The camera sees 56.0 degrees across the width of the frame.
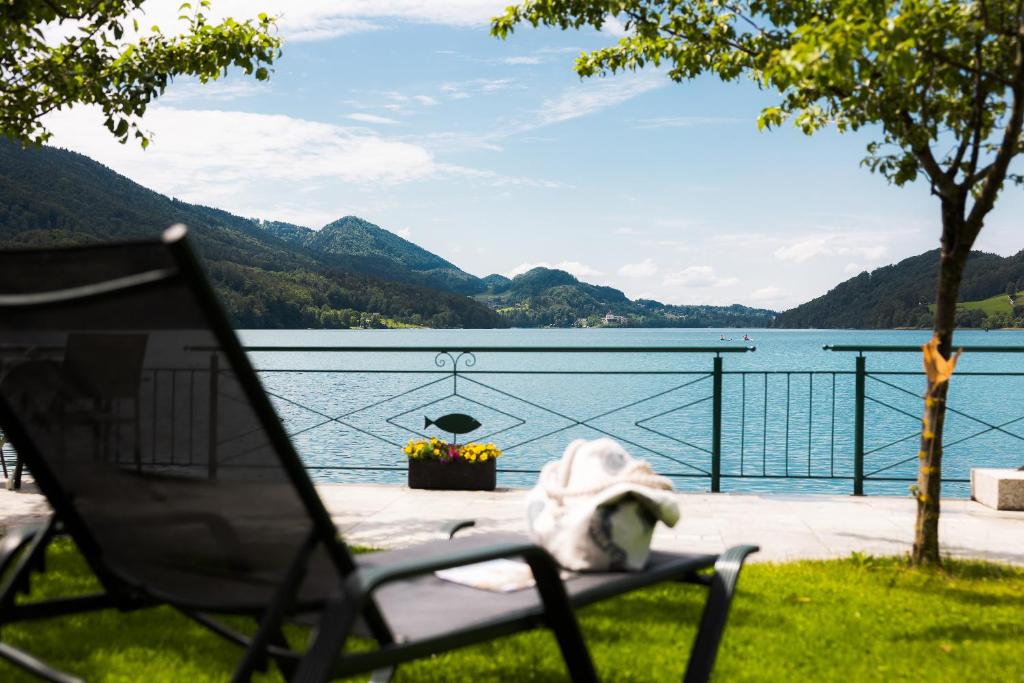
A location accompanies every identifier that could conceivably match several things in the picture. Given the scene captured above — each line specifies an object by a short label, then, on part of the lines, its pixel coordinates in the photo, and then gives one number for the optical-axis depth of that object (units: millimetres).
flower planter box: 6398
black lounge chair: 1376
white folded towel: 2137
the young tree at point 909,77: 3330
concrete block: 5656
